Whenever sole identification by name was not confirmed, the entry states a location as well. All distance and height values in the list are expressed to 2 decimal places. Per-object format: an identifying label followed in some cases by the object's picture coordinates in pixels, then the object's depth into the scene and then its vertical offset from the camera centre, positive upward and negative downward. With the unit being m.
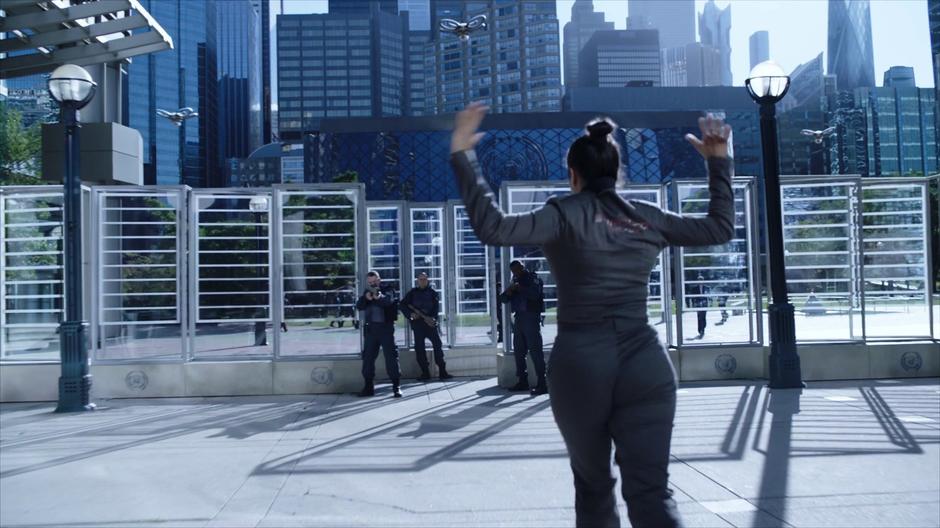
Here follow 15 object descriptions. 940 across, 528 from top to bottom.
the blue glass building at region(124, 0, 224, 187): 160.38 +41.64
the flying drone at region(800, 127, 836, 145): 52.48 +9.55
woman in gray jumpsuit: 2.92 -0.16
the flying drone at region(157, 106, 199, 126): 55.57 +12.38
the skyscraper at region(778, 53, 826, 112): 182.38 +45.99
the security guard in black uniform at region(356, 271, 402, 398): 11.47 -0.52
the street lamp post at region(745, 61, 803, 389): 11.05 +0.64
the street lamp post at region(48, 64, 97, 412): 10.66 +0.47
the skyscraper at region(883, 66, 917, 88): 162.00 +40.91
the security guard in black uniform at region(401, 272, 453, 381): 13.06 -0.43
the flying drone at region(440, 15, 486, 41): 61.28 +20.88
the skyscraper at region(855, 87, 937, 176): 148.38 +27.50
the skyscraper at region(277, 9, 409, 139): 198.40 +42.89
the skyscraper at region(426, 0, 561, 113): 178.25 +51.65
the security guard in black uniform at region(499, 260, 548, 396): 11.49 -0.28
